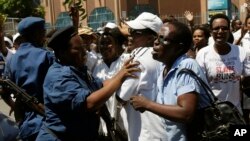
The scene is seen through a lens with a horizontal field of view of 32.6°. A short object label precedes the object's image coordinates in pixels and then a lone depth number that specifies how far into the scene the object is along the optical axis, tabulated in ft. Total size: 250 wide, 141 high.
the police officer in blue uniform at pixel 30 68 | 12.06
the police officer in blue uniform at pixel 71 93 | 9.09
